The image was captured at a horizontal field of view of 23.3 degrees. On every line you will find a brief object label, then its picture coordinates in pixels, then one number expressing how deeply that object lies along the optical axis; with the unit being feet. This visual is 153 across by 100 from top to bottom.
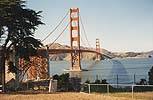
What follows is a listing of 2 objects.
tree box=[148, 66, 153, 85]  115.28
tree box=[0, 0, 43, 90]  107.24
